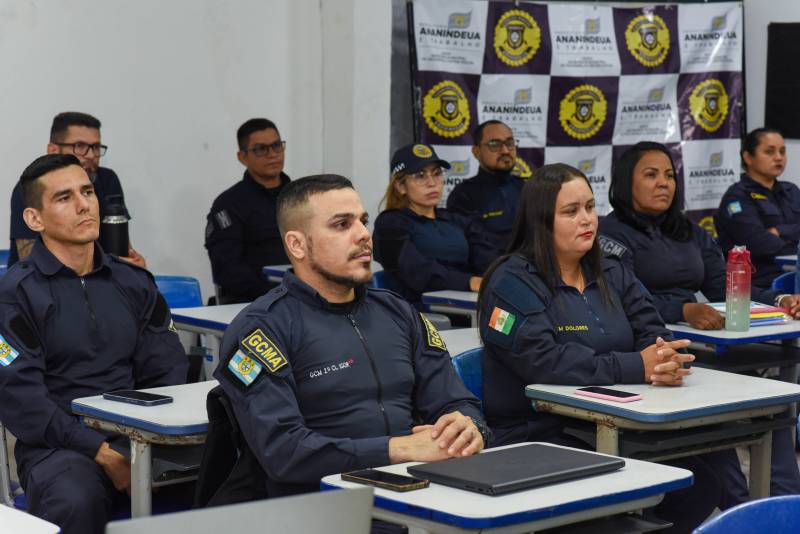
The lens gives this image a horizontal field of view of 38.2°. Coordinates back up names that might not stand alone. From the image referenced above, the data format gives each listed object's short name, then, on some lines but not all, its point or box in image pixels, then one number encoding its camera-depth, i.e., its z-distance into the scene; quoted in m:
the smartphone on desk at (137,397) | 2.89
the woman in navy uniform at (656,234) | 4.17
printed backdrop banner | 6.62
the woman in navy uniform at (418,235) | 5.29
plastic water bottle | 3.89
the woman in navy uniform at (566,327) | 3.17
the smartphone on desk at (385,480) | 2.11
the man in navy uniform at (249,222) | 5.52
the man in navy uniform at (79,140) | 4.88
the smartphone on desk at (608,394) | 2.96
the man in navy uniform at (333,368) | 2.45
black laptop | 2.09
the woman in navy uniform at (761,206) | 6.43
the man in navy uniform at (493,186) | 6.04
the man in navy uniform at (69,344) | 2.86
